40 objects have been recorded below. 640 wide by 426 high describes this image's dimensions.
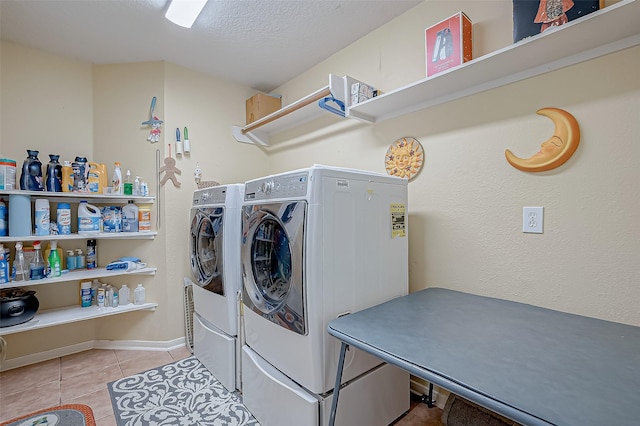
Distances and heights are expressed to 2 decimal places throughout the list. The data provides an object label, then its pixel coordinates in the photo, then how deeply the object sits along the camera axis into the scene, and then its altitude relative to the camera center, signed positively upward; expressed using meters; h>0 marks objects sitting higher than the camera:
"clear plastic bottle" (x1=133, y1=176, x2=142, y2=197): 2.48 +0.23
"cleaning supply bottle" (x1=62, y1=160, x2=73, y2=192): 2.20 +0.29
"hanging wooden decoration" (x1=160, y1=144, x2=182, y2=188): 2.54 +0.39
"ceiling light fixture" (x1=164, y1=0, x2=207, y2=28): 1.77 +1.30
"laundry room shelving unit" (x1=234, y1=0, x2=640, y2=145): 1.10 +0.71
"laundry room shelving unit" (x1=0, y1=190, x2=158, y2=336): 1.97 -0.47
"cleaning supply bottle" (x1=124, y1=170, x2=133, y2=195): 2.43 +0.23
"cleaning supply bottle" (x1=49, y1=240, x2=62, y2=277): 2.12 -0.35
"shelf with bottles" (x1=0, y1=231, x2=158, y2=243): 1.97 -0.16
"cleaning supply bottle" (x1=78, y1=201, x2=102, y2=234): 2.26 -0.03
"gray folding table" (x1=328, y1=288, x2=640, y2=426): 0.67 -0.46
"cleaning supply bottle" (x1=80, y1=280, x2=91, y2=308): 2.38 -0.67
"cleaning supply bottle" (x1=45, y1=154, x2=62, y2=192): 2.13 +0.30
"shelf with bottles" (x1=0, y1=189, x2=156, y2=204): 1.98 +0.15
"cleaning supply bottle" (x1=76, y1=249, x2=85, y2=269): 2.41 -0.38
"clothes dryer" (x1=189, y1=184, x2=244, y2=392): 1.88 -0.46
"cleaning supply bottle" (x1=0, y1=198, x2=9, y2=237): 1.94 -0.03
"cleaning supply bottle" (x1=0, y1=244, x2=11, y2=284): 1.93 -0.36
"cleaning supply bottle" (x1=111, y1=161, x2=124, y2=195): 2.41 +0.29
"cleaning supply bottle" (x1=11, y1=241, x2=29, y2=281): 2.02 -0.37
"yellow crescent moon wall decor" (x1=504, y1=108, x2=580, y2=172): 1.32 +0.30
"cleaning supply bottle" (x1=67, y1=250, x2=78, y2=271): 2.36 -0.38
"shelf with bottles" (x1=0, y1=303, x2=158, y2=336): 1.95 -0.77
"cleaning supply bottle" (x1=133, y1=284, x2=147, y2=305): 2.49 -0.71
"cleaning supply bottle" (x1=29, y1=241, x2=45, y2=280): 2.04 -0.36
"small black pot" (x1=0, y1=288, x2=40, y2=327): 1.91 -0.63
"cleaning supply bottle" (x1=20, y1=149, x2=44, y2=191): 2.04 +0.31
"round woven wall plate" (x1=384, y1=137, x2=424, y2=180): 1.90 +0.36
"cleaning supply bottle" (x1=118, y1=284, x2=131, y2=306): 2.46 -0.71
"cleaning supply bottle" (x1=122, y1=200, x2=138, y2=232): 2.46 -0.03
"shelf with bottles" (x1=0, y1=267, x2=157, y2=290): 1.97 -0.47
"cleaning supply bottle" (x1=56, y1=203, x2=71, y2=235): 2.17 -0.02
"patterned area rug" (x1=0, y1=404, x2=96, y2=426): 1.61 -1.18
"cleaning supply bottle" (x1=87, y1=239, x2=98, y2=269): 2.45 -0.35
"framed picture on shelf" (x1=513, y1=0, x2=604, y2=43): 1.13 +0.82
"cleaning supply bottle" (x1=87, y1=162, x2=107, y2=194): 2.31 +0.31
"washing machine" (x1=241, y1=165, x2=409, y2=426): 1.26 -0.36
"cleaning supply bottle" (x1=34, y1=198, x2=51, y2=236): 2.07 -0.01
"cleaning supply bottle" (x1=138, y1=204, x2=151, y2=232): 2.48 -0.04
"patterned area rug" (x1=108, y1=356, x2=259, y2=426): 1.66 -1.20
